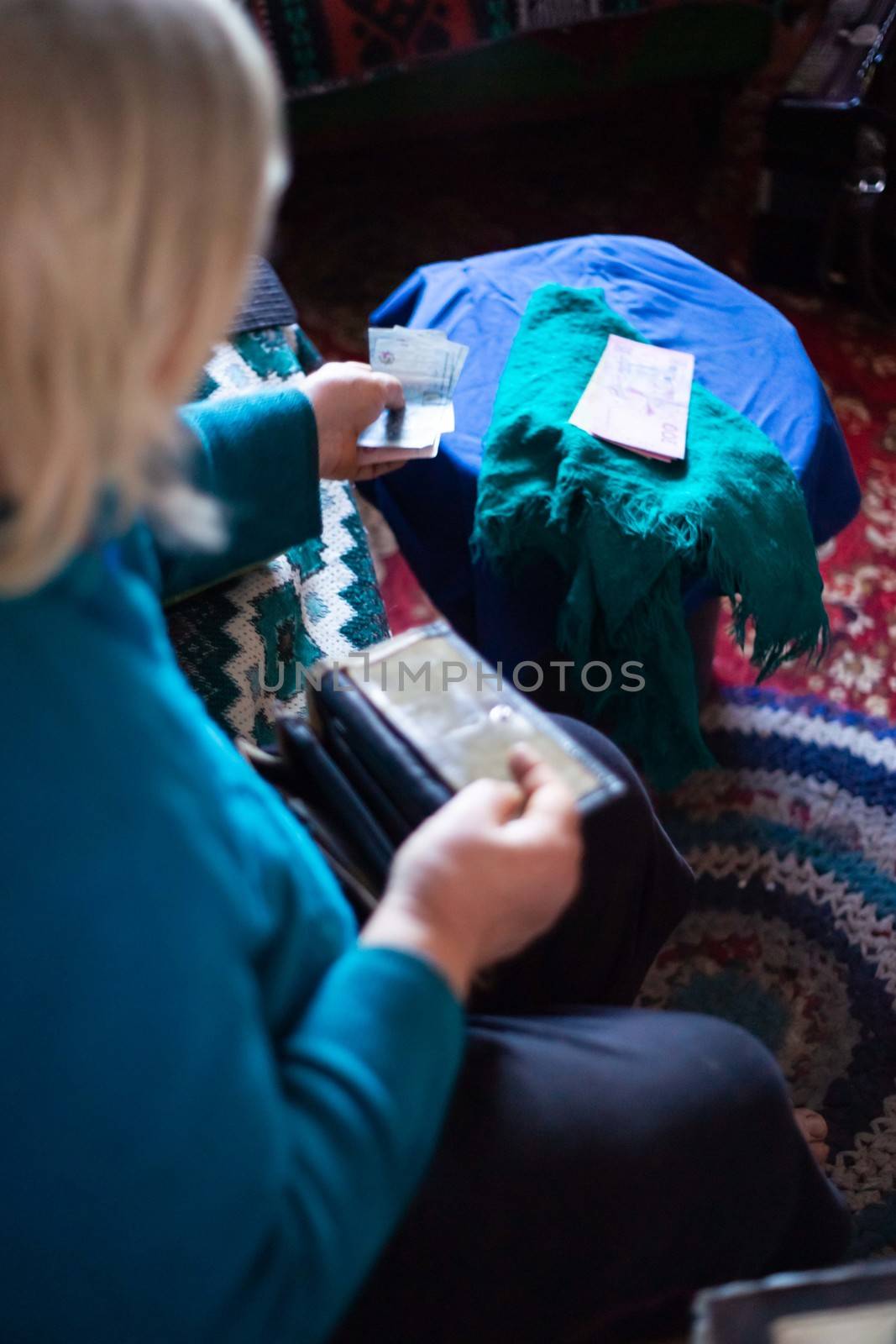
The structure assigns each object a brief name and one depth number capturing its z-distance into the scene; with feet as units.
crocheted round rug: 3.80
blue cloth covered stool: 3.99
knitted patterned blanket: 3.34
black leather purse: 2.43
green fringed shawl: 3.57
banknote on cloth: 3.80
